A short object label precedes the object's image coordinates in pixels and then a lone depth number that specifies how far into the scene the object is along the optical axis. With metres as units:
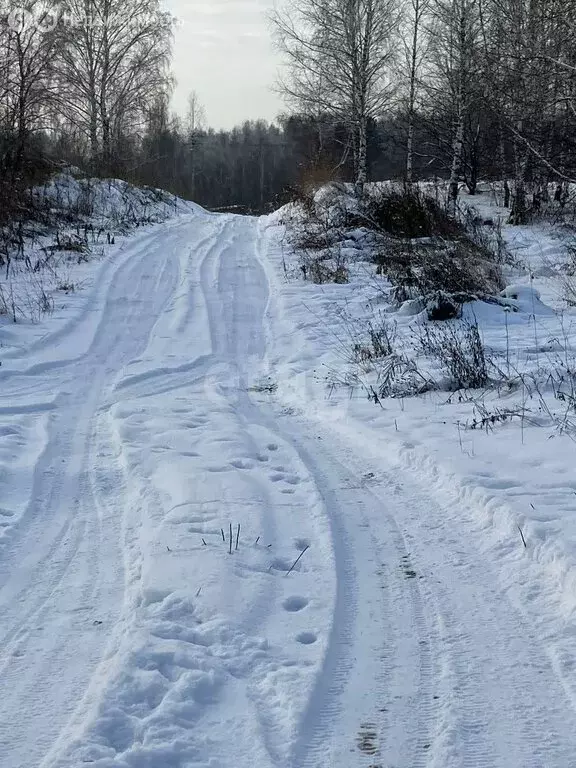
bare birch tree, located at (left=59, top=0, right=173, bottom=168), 24.34
